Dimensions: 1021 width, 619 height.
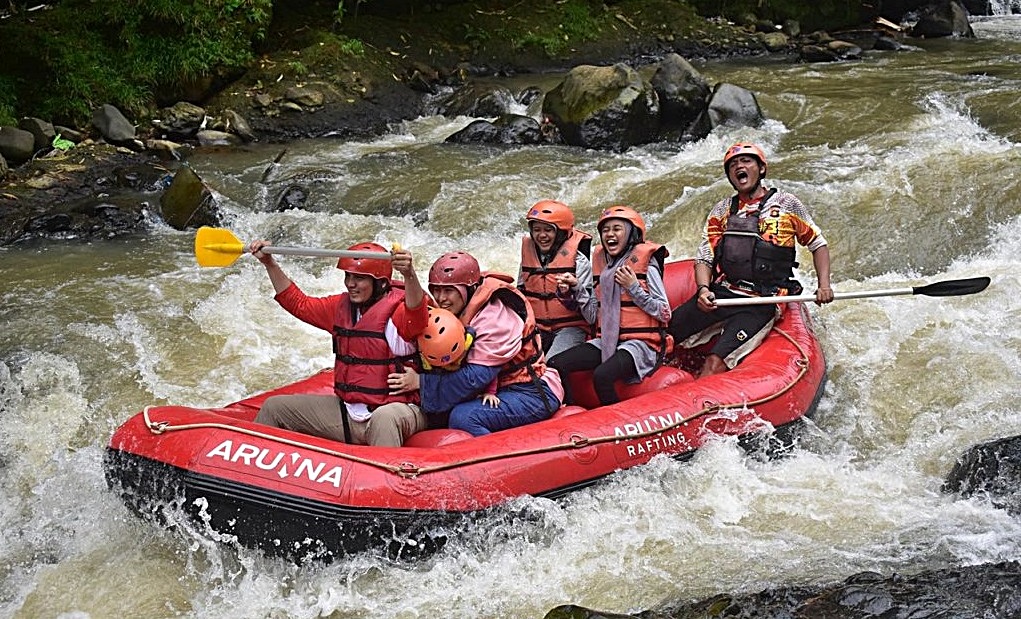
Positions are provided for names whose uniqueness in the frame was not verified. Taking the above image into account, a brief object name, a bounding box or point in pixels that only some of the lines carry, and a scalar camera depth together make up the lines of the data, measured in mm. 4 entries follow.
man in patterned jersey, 5230
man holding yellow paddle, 4285
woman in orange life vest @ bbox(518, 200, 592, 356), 5012
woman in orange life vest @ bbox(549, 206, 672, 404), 4938
